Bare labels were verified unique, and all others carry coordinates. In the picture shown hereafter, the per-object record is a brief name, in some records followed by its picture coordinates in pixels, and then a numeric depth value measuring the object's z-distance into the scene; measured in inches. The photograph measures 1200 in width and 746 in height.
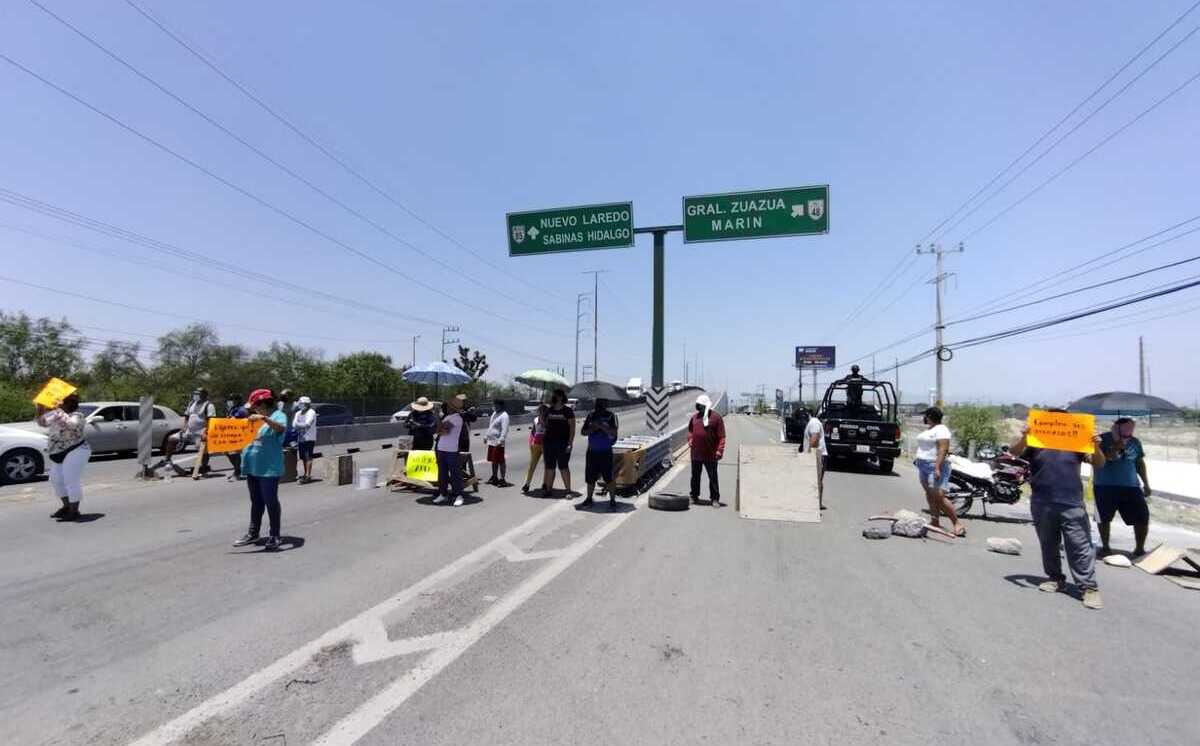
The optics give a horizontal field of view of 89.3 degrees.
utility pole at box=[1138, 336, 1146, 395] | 2970.0
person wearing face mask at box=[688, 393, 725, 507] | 418.9
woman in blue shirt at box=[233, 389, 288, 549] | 269.9
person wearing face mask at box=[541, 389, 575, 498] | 418.9
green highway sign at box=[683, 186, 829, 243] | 627.5
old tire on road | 397.4
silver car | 623.5
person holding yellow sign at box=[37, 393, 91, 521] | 325.7
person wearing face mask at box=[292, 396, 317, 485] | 492.4
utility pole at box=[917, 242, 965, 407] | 1447.0
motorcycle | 414.0
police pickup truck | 663.8
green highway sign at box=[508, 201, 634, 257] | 685.9
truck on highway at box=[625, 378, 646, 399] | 3236.7
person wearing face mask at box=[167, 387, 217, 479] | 526.6
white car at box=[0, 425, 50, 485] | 471.2
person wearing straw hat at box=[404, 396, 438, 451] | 465.7
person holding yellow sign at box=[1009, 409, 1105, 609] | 234.5
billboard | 3245.6
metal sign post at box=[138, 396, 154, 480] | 503.5
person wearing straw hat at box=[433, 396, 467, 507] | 390.3
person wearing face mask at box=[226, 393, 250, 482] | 476.7
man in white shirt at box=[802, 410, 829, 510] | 441.6
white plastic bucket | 459.8
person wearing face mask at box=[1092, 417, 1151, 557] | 293.0
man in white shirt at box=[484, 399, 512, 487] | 485.4
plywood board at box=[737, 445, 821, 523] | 385.4
